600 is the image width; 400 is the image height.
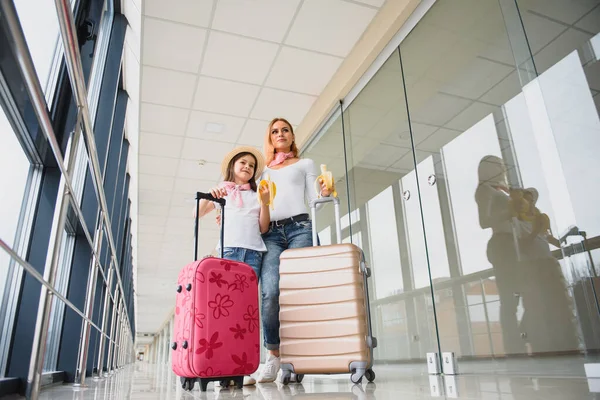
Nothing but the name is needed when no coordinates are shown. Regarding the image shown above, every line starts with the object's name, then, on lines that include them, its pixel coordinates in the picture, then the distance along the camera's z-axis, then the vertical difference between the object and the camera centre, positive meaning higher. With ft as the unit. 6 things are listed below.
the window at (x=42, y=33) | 4.93 +3.95
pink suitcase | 5.25 +0.28
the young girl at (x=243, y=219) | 6.55 +1.91
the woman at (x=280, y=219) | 6.36 +1.90
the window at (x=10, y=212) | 4.86 +1.71
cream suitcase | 5.51 +0.40
